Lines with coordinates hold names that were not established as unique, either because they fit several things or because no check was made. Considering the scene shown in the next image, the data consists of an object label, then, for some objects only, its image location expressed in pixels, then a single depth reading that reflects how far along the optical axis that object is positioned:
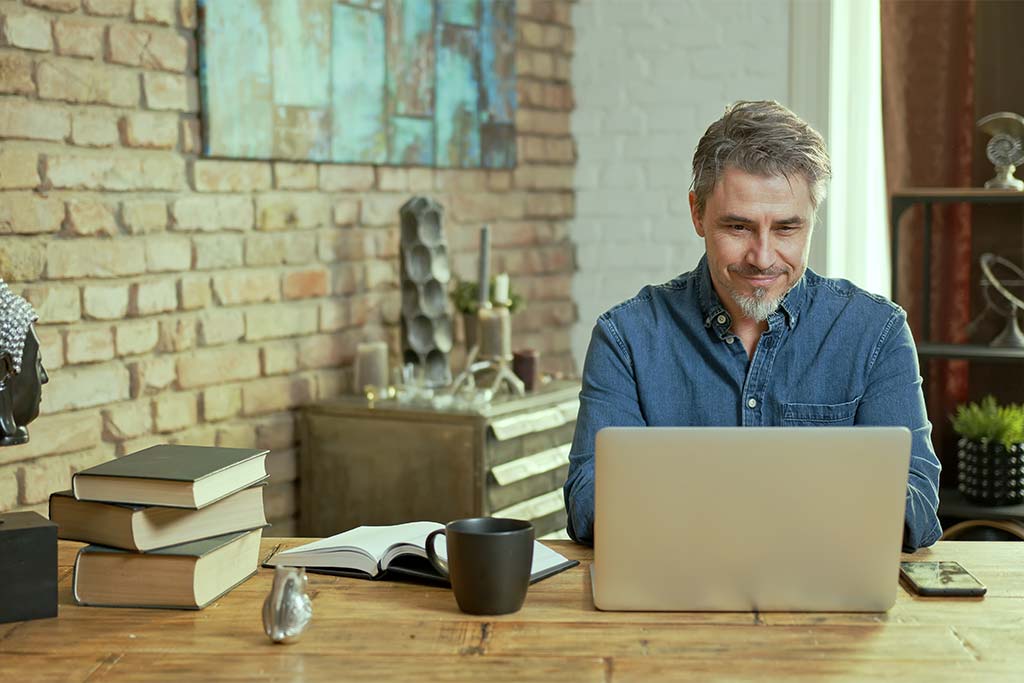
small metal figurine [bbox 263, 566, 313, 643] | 1.32
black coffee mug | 1.39
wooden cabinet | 2.90
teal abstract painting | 2.86
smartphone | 1.47
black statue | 1.43
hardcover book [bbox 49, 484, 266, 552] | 1.44
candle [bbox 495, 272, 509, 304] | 3.32
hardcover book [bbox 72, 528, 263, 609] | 1.44
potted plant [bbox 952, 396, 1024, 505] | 3.18
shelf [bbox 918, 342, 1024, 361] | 3.26
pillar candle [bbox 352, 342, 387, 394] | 3.14
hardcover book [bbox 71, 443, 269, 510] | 1.43
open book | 1.56
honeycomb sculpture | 3.19
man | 1.87
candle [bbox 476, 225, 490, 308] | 3.28
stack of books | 1.44
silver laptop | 1.32
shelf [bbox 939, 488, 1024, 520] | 3.16
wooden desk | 1.24
